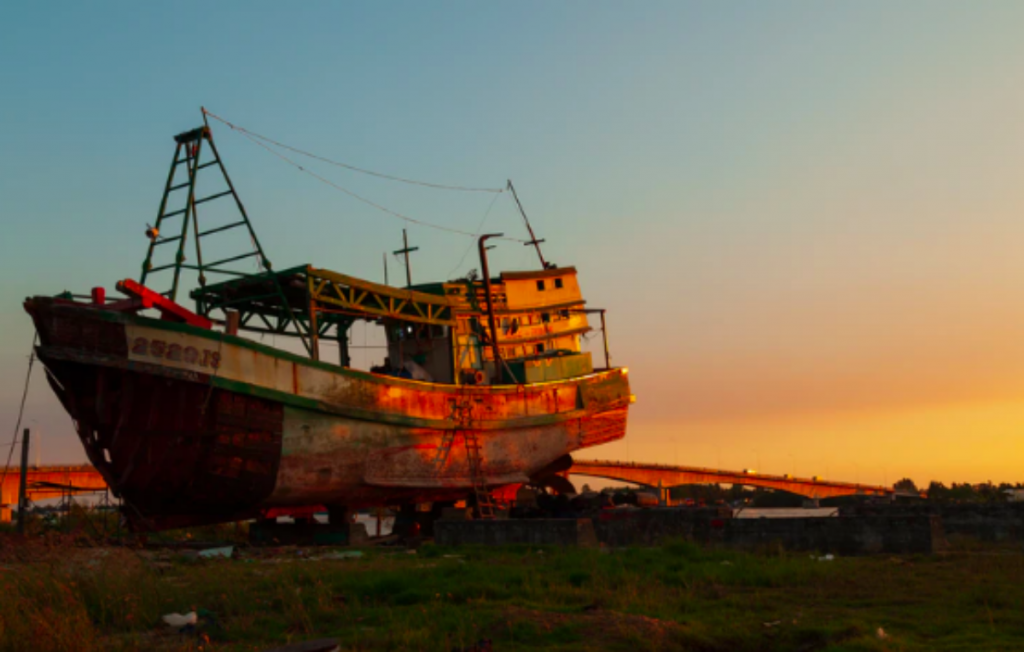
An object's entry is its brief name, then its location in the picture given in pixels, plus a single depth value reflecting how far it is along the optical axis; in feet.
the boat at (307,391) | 61.67
